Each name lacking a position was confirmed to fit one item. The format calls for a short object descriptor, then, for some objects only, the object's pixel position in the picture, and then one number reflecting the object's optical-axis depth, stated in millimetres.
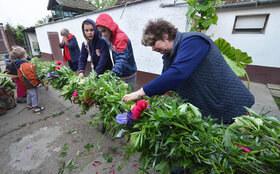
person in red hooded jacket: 2100
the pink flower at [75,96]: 1705
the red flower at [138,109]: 972
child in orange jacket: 3412
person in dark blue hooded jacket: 2402
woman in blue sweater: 1107
